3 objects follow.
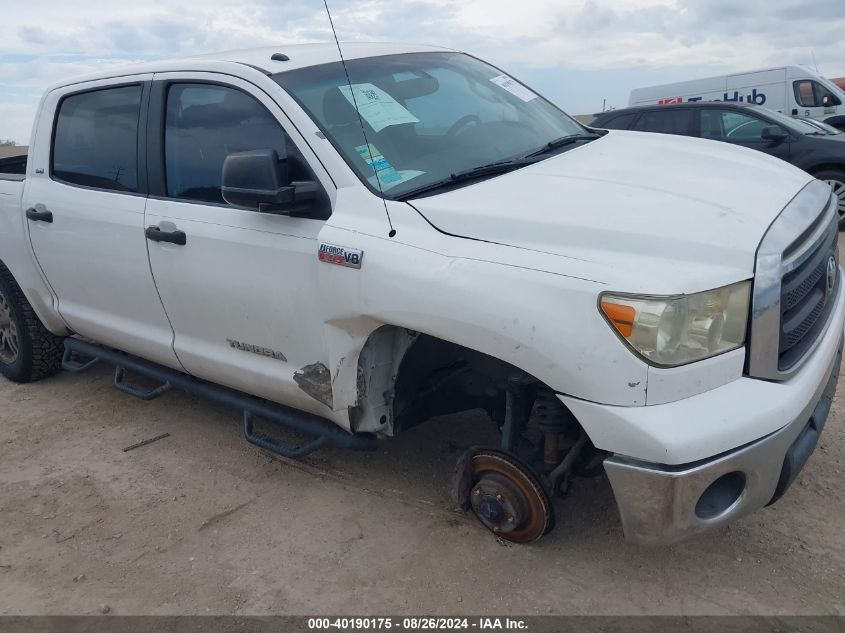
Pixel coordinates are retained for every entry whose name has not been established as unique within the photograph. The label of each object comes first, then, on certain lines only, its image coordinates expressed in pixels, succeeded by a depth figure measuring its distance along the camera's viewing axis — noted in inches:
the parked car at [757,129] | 357.1
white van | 555.5
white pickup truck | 93.3
